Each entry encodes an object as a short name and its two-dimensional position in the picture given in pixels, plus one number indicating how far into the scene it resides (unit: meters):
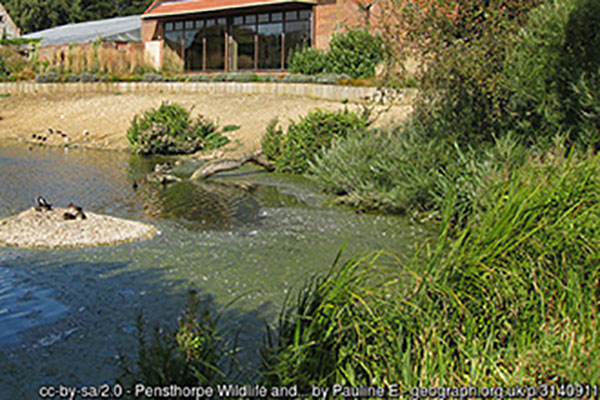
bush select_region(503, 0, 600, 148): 9.40
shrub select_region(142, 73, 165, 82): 29.75
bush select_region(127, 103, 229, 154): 21.69
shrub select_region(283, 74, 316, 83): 25.91
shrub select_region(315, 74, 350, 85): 24.62
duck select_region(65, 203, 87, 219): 9.93
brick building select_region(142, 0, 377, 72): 32.94
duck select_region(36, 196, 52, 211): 10.08
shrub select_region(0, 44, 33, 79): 35.62
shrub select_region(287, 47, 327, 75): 28.44
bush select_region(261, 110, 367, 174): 16.39
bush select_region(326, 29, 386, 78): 26.36
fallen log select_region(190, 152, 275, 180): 16.47
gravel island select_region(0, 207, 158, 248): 9.19
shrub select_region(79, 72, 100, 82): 31.17
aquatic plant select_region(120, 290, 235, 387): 4.12
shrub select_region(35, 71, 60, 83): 32.25
